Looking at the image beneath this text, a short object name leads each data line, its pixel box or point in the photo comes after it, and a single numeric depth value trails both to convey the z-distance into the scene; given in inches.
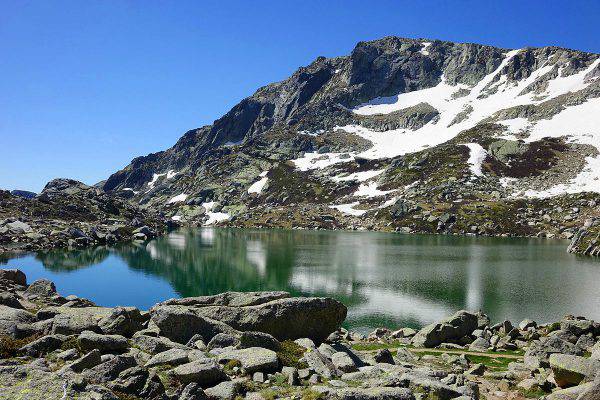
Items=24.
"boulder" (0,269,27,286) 1480.1
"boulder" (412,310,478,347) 1238.9
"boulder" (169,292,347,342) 909.2
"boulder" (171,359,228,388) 534.6
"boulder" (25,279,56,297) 1339.8
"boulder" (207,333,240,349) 730.8
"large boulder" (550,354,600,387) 644.1
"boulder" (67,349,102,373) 509.7
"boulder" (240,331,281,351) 698.2
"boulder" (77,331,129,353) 587.5
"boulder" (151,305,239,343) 774.5
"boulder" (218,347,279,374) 606.9
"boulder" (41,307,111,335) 655.1
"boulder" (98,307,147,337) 709.9
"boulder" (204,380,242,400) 508.1
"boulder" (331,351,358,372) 684.7
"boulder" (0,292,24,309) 867.4
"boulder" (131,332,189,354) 647.3
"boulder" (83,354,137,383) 492.4
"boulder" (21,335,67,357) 555.2
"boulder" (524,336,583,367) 933.0
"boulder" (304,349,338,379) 630.5
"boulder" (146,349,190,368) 578.2
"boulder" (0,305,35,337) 643.7
